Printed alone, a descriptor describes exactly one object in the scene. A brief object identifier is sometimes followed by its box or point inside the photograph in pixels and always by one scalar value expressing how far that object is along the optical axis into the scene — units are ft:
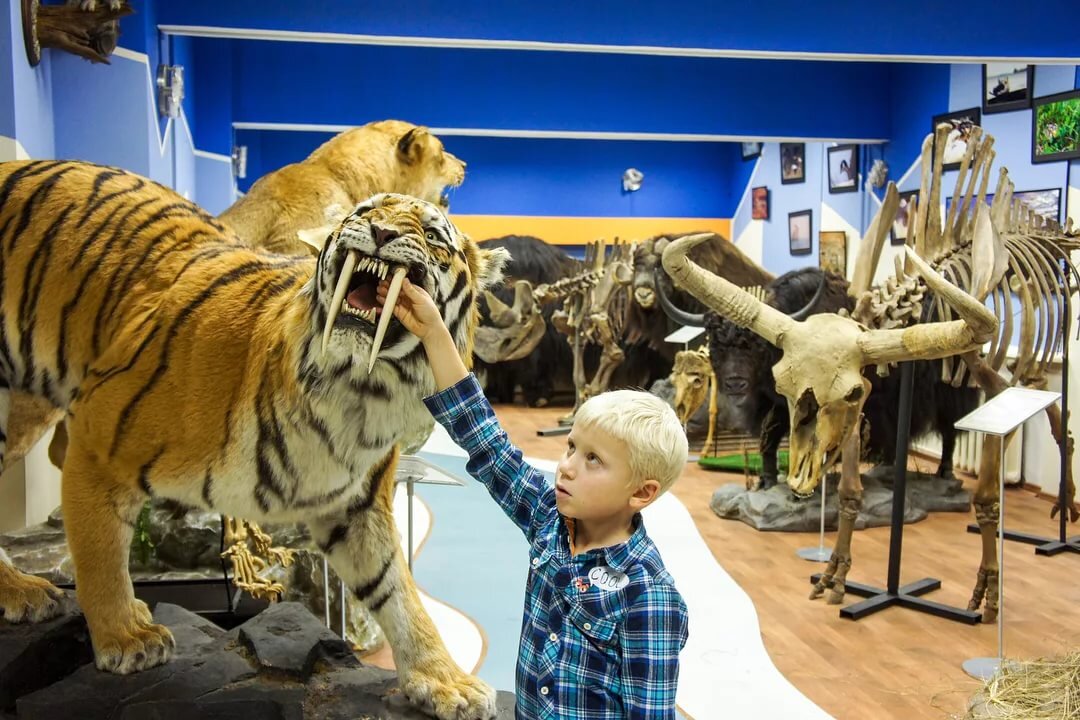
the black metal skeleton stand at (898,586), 14.29
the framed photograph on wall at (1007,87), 22.07
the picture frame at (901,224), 25.41
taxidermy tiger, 6.31
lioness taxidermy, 11.88
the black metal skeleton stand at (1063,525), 17.13
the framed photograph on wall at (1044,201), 21.30
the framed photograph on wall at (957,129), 23.31
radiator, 22.59
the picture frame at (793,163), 28.96
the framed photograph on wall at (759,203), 30.53
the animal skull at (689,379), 24.00
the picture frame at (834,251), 28.22
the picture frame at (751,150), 29.60
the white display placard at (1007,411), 12.48
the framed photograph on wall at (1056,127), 20.75
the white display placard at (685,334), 23.45
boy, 5.08
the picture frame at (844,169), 26.73
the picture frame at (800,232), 29.53
